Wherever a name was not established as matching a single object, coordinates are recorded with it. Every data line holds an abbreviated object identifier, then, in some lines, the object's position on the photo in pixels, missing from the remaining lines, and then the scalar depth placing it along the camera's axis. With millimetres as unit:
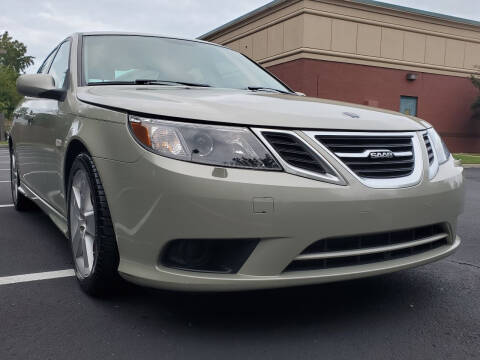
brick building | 18375
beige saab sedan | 2023
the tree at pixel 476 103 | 21484
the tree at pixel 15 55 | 57844
